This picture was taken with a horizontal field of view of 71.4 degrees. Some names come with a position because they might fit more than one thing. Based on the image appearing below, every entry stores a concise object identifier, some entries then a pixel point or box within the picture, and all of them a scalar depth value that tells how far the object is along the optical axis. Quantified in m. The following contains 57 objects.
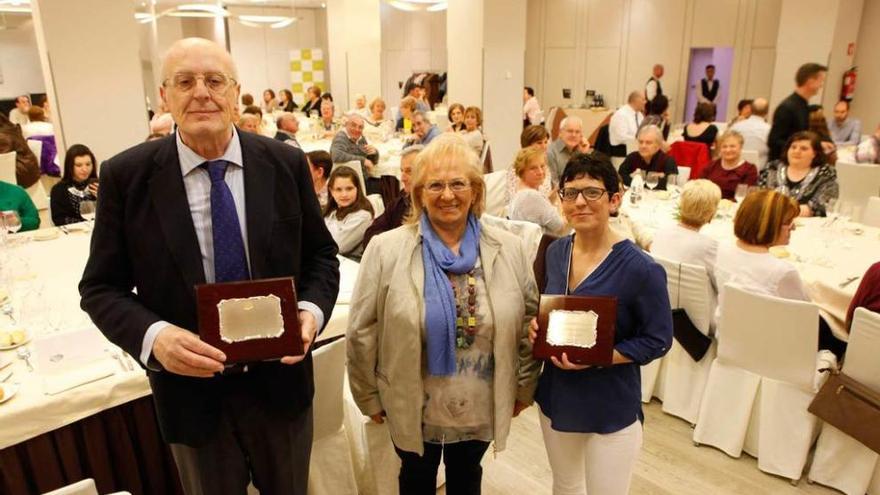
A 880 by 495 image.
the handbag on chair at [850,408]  2.63
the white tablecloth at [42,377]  2.05
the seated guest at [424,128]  6.99
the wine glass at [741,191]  4.55
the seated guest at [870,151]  6.84
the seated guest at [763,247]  2.95
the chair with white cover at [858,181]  6.04
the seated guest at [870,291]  2.76
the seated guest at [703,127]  7.55
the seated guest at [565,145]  5.68
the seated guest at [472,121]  7.67
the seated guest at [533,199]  4.23
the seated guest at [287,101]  12.10
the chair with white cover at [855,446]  2.62
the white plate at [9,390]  2.07
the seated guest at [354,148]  6.41
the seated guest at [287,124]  7.06
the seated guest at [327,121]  9.24
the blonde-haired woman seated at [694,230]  3.32
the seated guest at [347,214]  3.85
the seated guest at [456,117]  8.29
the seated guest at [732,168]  5.20
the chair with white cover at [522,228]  3.81
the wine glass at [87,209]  3.75
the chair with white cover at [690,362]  3.23
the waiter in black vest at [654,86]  12.15
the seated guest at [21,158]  5.85
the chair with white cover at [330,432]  2.33
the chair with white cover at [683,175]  5.68
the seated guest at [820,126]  5.50
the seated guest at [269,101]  13.09
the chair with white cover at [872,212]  4.58
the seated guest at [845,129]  8.43
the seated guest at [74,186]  4.43
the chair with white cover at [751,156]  6.82
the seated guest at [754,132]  7.49
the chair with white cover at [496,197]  5.38
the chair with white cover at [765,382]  2.87
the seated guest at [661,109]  10.37
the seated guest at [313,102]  11.39
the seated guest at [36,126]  8.45
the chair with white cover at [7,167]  5.57
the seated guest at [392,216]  3.49
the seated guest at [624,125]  8.67
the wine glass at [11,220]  3.48
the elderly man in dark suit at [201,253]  1.43
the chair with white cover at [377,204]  4.76
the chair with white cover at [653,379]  3.62
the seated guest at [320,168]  4.61
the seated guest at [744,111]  8.22
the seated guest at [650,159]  5.47
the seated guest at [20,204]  4.29
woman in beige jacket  1.88
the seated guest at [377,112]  9.99
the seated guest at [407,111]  9.06
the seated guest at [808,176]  4.47
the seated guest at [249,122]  6.00
